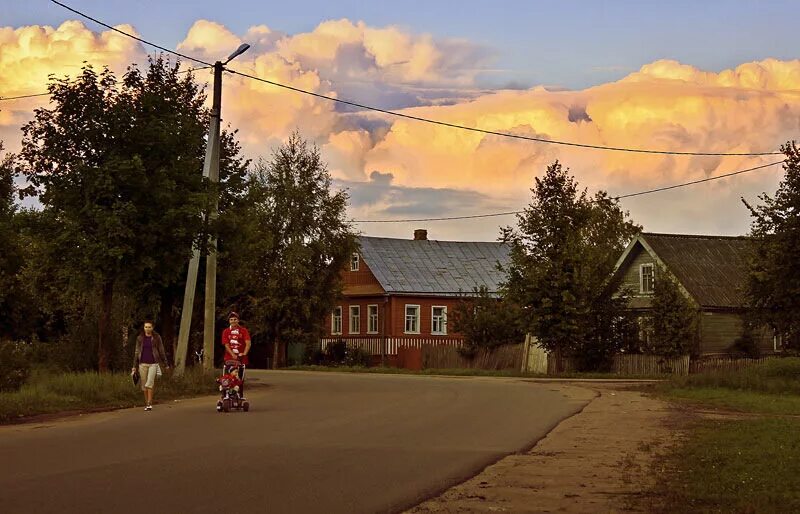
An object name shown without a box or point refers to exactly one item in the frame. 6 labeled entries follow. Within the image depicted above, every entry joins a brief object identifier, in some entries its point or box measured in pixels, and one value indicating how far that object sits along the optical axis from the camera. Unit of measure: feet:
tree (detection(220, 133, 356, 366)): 182.70
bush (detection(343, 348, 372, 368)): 195.52
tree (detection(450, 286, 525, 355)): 168.86
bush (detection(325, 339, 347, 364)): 199.52
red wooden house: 217.56
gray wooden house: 167.53
